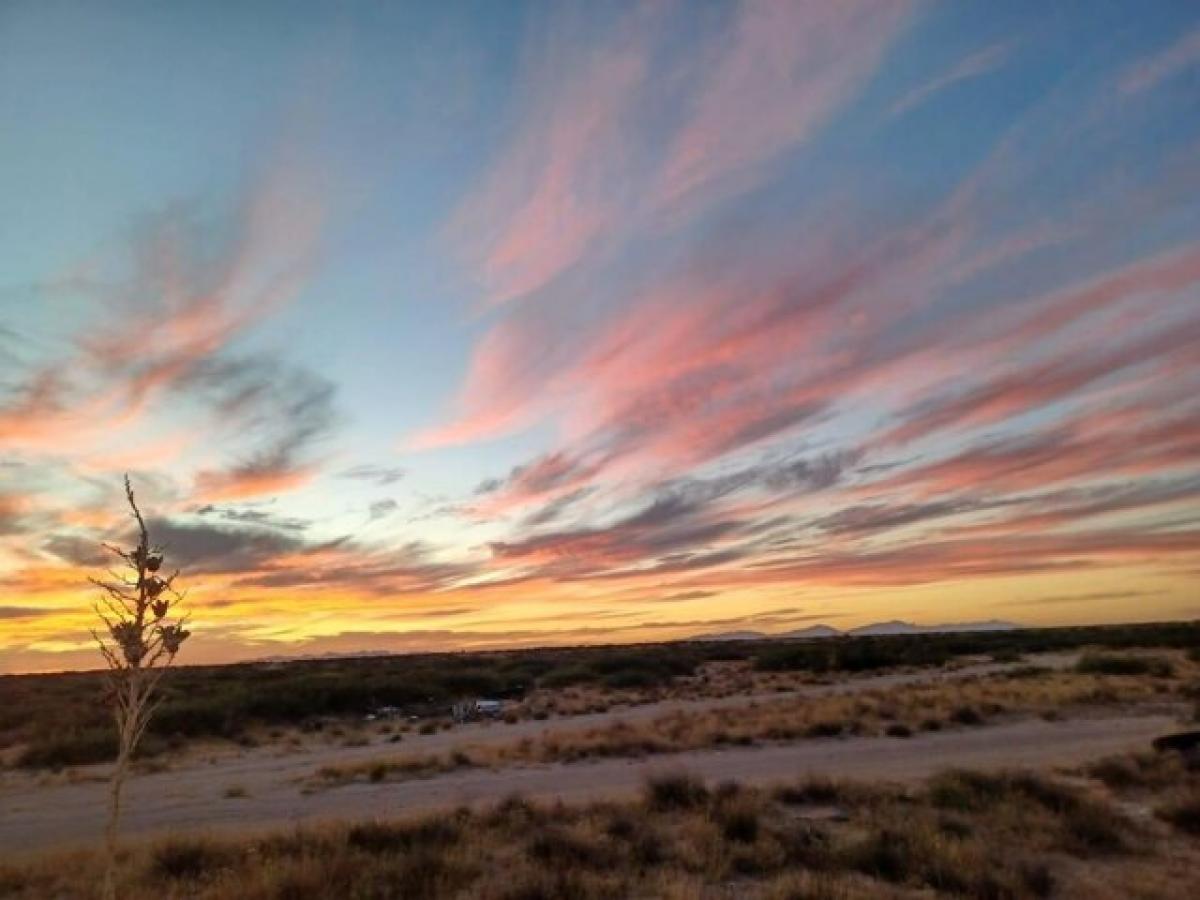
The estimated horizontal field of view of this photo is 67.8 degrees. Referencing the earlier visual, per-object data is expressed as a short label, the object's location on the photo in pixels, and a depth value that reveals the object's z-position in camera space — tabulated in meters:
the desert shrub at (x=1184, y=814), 13.05
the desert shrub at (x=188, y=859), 11.55
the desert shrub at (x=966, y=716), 28.34
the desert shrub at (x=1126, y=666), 41.28
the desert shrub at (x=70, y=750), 27.34
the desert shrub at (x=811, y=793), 15.84
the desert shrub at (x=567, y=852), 11.41
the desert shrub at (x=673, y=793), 14.92
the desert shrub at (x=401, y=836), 12.23
